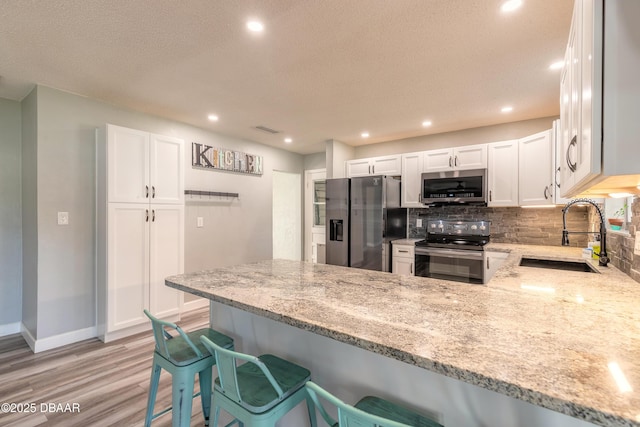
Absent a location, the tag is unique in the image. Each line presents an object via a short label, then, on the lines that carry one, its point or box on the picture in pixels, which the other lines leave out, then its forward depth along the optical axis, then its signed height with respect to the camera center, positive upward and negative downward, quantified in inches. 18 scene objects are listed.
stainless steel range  125.6 -17.9
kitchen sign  152.8 +29.8
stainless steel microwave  135.7 +12.0
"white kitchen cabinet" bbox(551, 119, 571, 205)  109.4 +14.3
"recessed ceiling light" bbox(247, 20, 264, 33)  69.6 +45.3
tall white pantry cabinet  111.7 -5.9
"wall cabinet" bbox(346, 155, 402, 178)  162.9 +26.8
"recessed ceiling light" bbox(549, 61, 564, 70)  86.5 +44.5
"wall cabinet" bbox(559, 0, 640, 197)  29.1 +12.9
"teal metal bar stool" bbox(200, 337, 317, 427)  40.8 -26.8
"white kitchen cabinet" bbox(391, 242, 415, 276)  142.3 -23.4
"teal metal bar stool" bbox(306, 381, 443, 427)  27.1 -24.9
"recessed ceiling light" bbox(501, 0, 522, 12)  62.6 +45.1
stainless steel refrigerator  148.8 -4.6
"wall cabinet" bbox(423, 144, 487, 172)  139.6 +26.7
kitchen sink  94.7 -18.1
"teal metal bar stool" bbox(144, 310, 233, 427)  53.3 -28.6
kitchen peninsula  25.4 -14.6
